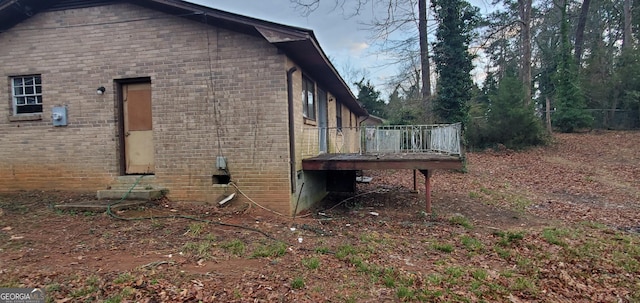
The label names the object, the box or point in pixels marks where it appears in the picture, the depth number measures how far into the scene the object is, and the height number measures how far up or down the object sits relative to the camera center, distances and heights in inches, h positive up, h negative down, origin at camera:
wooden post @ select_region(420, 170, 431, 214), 306.5 -46.1
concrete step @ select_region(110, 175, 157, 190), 302.7 -29.6
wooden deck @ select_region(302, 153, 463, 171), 292.0 -18.4
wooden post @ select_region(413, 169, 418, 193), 431.8 -57.0
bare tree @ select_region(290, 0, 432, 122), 717.0 +210.3
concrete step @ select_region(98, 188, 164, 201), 287.3 -38.3
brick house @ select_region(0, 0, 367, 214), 288.5 +39.4
